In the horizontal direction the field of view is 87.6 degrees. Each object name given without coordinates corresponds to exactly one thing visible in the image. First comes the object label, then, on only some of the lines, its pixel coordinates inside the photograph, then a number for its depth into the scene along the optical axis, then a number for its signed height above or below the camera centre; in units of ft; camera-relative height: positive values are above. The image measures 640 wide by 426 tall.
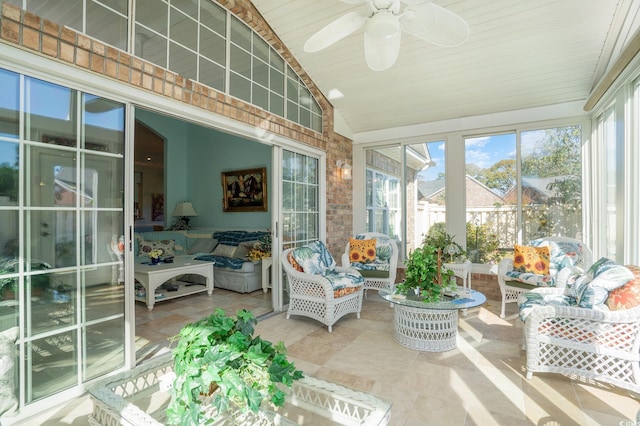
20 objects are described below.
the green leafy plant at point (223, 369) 3.99 -1.99
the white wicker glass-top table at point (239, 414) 4.38 -2.72
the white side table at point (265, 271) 17.02 -2.97
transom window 7.52 +4.91
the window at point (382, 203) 18.28 +0.56
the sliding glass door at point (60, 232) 6.44 -0.39
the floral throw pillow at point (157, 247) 18.25 -1.89
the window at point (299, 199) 14.01 +0.63
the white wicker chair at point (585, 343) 7.25 -2.99
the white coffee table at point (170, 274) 13.80 -2.65
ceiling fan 6.72 +3.96
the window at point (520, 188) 14.10 +1.11
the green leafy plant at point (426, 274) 9.70 -1.83
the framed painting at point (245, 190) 20.86 +1.52
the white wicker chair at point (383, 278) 14.61 -2.84
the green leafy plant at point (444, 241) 12.06 -1.23
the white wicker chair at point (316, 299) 11.34 -3.05
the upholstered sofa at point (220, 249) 16.99 -2.12
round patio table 9.61 -3.23
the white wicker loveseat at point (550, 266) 11.93 -2.02
